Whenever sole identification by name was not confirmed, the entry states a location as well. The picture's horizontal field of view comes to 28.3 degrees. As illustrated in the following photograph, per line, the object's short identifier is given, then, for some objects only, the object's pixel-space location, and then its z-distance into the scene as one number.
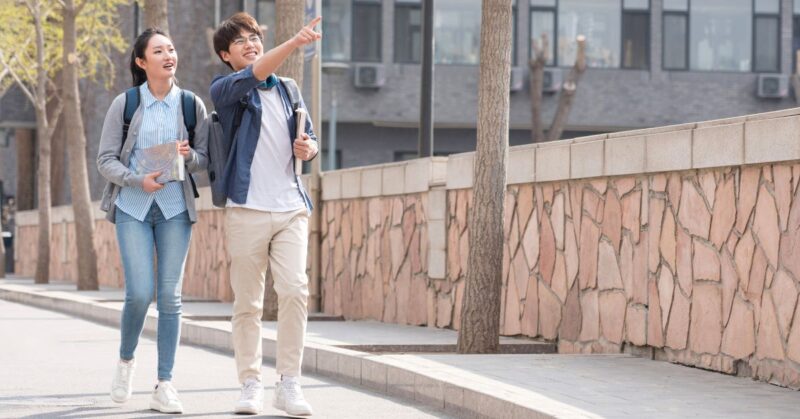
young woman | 8.30
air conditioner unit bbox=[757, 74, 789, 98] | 43.78
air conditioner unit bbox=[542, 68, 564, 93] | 43.53
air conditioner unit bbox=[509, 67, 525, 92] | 43.19
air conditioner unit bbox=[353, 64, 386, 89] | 43.38
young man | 8.09
